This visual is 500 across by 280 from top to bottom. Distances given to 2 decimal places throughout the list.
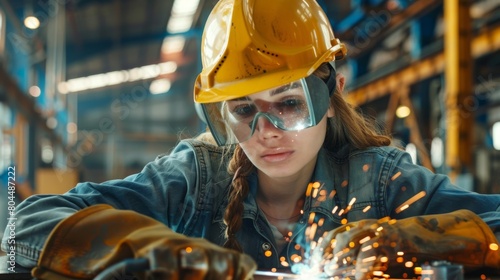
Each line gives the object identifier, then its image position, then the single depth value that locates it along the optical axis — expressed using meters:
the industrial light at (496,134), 7.79
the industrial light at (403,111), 8.37
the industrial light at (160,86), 19.05
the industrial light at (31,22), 8.39
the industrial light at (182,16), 11.88
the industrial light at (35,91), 10.65
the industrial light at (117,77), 16.58
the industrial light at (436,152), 8.20
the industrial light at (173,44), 14.55
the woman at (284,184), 1.61
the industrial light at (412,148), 7.81
